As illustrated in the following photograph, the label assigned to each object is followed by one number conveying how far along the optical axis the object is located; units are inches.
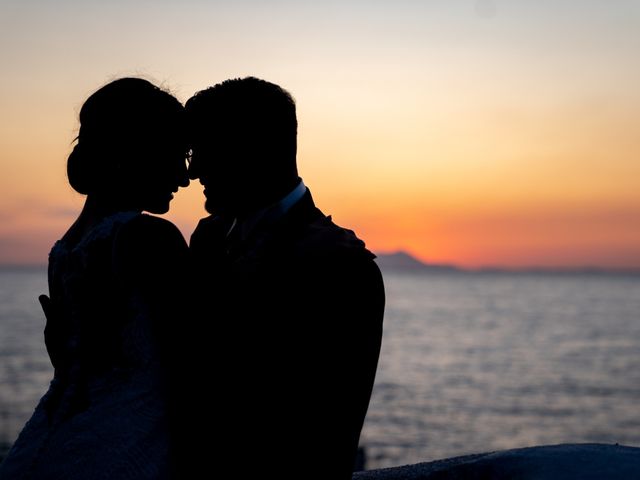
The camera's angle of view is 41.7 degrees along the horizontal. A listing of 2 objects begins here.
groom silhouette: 112.2
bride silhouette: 107.1
